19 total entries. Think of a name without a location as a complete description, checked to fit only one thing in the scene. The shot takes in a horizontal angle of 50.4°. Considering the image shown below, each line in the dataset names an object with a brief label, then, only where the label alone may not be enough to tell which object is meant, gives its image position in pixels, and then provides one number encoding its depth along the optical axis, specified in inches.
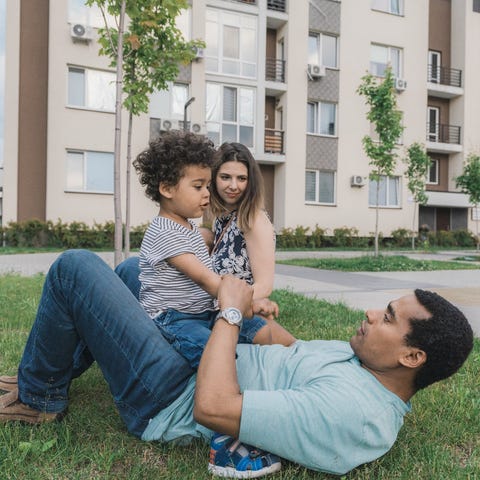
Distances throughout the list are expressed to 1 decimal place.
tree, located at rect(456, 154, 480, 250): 795.4
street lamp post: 686.8
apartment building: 711.7
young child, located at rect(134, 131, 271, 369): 82.1
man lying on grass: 64.6
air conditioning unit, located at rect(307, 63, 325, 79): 845.8
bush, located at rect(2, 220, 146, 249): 675.4
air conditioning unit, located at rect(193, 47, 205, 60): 764.6
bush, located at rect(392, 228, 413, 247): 904.9
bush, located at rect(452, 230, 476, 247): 983.6
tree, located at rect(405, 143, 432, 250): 811.4
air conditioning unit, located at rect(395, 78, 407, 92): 915.4
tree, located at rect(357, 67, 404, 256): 517.0
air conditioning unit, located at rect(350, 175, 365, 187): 877.2
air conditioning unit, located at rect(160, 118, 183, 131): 732.7
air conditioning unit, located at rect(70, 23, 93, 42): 689.6
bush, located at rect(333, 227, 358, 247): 854.5
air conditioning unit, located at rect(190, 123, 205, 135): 750.3
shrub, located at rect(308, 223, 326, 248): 834.2
